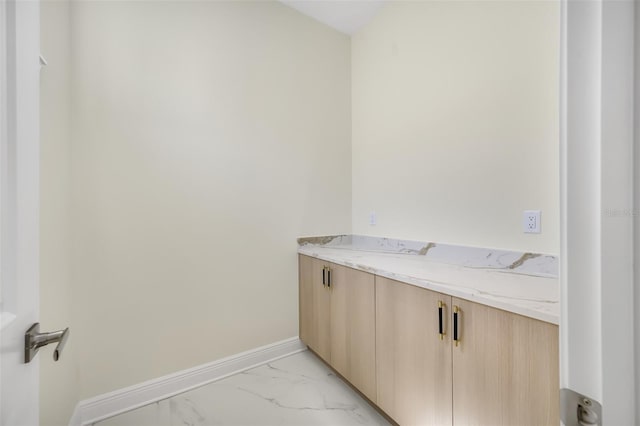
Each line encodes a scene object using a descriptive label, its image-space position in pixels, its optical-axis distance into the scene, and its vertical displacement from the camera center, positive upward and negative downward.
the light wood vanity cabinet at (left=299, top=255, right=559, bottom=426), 0.89 -0.60
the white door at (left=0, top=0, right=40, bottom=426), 0.49 +0.02
